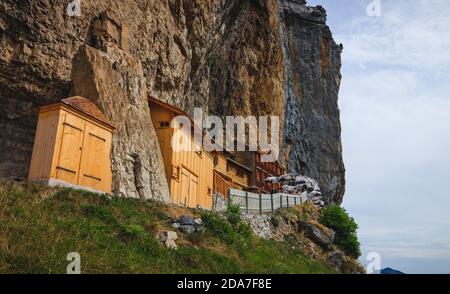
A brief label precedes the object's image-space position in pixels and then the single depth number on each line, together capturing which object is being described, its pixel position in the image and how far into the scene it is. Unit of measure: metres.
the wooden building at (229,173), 31.96
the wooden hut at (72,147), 12.82
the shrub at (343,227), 26.64
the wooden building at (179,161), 20.50
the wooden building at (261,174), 43.53
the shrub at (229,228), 13.63
